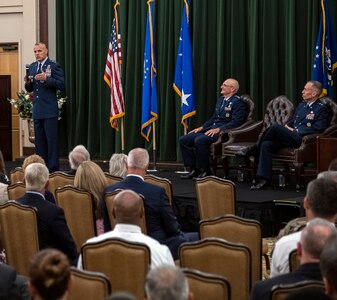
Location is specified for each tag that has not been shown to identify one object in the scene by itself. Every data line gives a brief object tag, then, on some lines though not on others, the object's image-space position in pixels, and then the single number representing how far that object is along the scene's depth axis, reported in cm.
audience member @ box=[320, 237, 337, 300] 405
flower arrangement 1683
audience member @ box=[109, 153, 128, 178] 981
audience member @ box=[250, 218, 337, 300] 475
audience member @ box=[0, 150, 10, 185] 1075
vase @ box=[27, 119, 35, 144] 1729
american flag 1565
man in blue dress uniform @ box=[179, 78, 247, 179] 1354
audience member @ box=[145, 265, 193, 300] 359
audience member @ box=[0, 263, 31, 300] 539
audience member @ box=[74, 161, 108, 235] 865
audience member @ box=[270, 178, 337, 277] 579
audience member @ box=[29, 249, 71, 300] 395
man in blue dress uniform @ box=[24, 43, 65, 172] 1397
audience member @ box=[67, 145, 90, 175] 980
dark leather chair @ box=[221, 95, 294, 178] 1322
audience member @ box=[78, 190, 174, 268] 594
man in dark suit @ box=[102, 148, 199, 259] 781
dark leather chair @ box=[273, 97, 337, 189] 1228
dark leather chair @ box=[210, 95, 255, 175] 1347
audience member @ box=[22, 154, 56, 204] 973
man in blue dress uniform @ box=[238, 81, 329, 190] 1254
